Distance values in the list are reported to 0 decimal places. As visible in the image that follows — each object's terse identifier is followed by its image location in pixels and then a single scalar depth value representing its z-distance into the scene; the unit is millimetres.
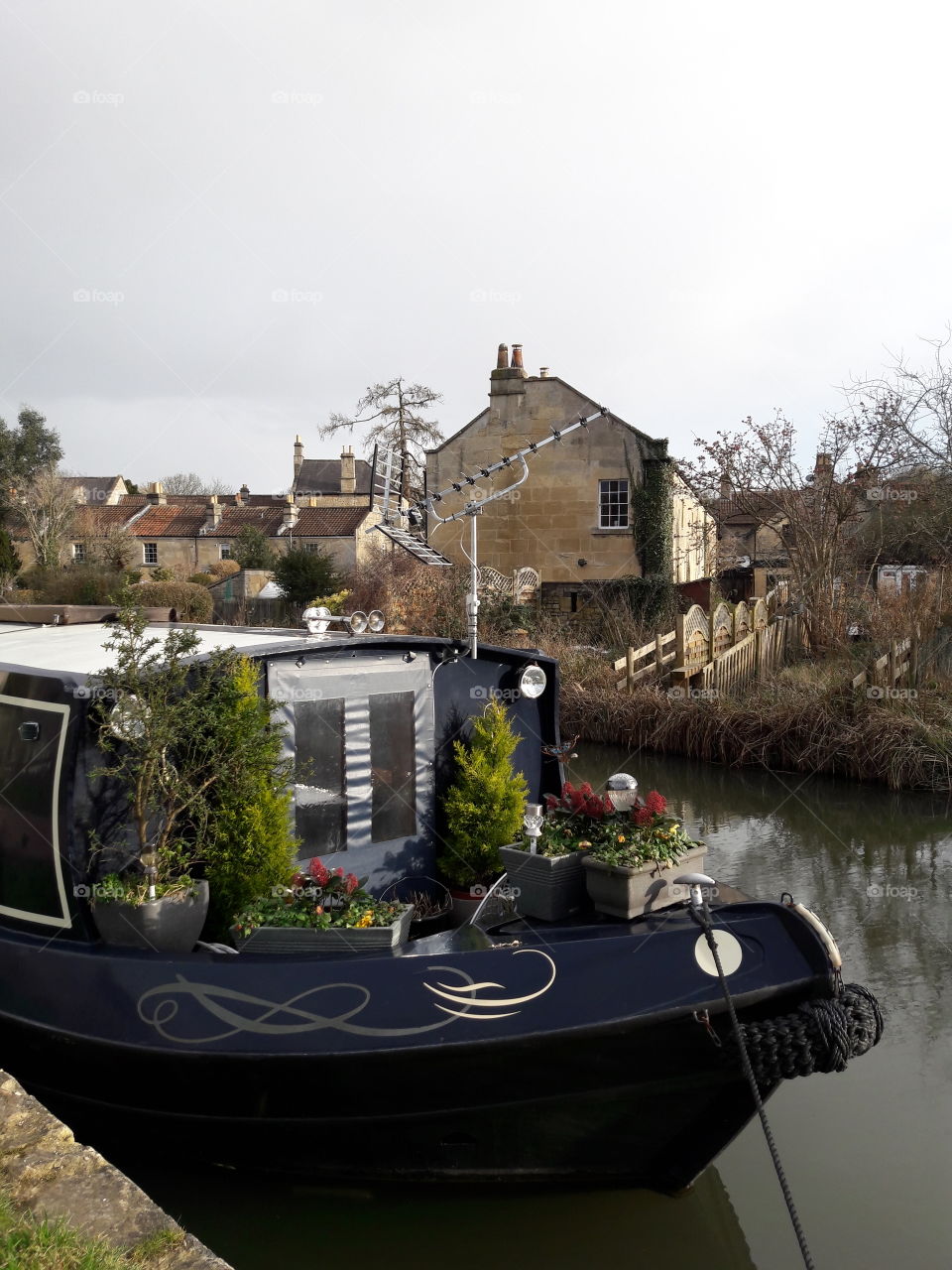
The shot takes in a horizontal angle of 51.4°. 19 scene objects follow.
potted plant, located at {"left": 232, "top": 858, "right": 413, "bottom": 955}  4223
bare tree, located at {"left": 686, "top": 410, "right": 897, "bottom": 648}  16483
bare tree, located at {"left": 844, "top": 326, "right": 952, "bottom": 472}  16844
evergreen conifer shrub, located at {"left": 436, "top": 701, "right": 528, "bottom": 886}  5492
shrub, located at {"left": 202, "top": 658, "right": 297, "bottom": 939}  4609
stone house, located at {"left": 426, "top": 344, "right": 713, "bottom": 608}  22469
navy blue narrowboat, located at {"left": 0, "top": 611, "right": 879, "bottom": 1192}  3885
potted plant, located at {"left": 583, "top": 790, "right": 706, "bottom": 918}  4289
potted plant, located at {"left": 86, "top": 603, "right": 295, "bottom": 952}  4352
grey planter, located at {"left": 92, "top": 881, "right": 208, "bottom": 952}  4312
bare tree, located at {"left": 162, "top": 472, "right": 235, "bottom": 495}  66375
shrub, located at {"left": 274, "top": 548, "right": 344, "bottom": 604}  22031
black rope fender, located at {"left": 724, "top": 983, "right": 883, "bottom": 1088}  3779
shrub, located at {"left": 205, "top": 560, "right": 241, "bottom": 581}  35688
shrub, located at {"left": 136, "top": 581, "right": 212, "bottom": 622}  21156
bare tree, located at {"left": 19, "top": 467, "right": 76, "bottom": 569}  34853
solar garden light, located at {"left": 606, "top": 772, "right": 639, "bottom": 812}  4570
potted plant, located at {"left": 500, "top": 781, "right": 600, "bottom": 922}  4551
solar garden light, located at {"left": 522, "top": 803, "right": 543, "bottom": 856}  4617
